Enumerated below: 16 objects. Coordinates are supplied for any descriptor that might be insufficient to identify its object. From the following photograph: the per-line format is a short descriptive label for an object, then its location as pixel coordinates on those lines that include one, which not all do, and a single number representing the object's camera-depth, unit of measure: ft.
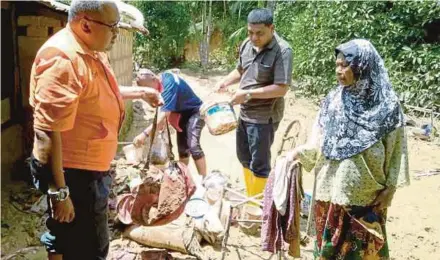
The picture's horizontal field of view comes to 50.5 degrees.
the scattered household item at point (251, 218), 13.10
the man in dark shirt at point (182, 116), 14.24
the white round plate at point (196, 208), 12.35
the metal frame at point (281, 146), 10.64
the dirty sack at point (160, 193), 10.08
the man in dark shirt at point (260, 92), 12.13
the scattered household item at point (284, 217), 9.12
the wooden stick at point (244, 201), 10.73
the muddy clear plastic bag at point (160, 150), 11.74
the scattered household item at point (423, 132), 25.99
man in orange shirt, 6.46
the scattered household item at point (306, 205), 14.23
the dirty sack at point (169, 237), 11.55
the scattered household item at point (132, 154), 18.24
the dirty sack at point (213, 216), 12.23
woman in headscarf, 8.57
